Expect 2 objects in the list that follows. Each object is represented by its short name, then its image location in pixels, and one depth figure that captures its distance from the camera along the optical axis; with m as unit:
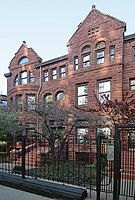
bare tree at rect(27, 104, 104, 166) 10.74
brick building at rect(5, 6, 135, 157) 14.27
